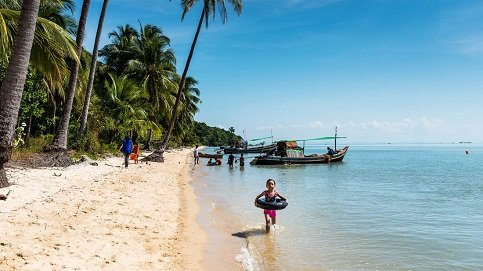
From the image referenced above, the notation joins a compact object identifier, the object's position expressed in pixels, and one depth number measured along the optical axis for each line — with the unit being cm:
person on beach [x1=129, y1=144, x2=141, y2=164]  2466
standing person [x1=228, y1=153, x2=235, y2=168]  3794
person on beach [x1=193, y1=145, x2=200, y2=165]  3689
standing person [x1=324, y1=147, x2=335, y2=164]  4913
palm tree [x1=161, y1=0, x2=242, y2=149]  2734
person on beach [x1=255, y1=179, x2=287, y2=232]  978
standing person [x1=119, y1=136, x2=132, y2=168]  2011
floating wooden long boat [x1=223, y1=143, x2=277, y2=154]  7723
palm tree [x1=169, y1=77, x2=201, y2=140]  5756
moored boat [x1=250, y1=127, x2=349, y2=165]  4294
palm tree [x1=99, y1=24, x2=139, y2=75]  3819
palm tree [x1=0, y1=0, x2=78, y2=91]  1041
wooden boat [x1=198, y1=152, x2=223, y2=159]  4852
